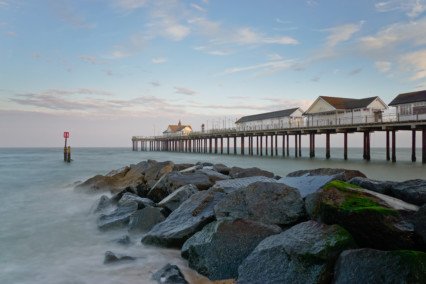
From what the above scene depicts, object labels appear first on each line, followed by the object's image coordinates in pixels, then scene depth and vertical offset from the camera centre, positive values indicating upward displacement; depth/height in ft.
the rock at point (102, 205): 28.12 -6.28
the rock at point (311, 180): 17.64 -2.83
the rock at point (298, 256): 10.23 -4.22
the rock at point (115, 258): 15.67 -6.20
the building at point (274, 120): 133.25 +8.56
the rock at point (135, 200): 25.25 -5.30
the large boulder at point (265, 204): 15.02 -3.45
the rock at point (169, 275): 12.76 -5.93
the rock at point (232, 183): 21.88 -3.57
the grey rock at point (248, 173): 32.09 -3.76
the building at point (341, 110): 103.53 +10.01
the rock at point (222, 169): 37.96 -3.92
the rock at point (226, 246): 12.76 -4.69
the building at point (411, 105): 82.99 +8.92
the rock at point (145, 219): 20.06 -5.44
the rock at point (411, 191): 13.64 -2.59
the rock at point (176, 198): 22.23 -4.41
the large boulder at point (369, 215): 10.77 -2.99
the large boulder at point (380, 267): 8.48 -3.87
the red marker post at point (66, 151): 113.58 -4.26
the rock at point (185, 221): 16.40 -4.70
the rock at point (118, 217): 22.22 -5.99
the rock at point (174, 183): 26.53 -3.93
